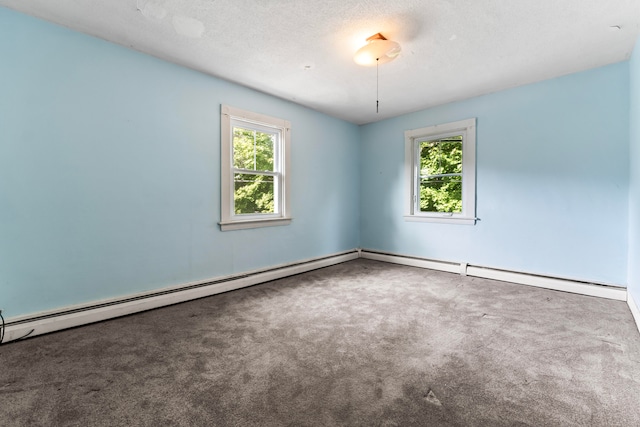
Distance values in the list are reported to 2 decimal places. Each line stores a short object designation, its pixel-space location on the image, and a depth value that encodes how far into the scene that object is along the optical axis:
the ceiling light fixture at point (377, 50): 2.50
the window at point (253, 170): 3.50
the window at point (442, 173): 4.16
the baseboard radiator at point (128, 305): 2.24
